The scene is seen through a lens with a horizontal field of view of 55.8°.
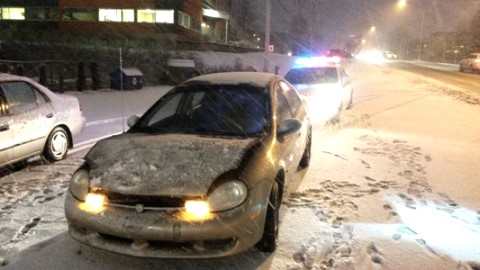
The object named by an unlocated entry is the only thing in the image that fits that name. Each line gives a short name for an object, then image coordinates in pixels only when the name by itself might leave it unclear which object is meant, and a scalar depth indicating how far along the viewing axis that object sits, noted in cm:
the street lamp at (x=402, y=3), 4157
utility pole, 2069
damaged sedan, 342
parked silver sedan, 606
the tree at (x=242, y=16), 8238
